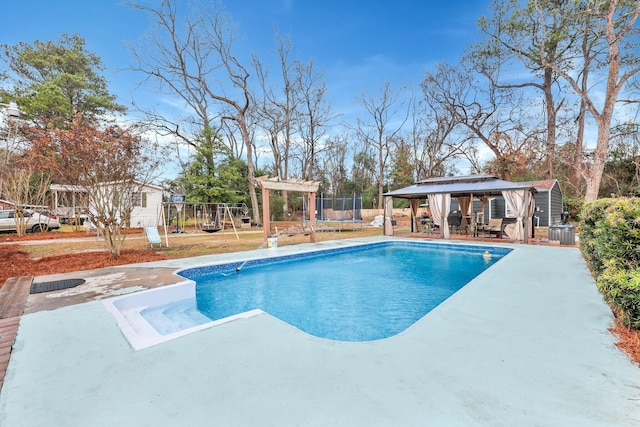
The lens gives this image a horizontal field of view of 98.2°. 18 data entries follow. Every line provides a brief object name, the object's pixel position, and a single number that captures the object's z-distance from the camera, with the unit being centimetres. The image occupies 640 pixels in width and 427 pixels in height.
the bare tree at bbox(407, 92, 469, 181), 2008
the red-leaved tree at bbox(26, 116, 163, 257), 589
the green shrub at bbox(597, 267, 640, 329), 235
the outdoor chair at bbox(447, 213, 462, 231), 1423
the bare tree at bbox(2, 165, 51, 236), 1175
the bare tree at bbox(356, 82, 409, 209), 2223
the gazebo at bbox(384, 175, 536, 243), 988
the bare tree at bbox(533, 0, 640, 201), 1069
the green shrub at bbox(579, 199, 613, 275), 425
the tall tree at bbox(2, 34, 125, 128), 1672
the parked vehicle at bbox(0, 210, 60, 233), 1302
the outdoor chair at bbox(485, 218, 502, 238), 1121
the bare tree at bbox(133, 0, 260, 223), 1672
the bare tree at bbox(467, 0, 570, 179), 1380
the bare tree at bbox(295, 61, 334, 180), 2117
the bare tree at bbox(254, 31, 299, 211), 1991
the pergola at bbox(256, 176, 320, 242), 866
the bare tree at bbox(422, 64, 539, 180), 1695
